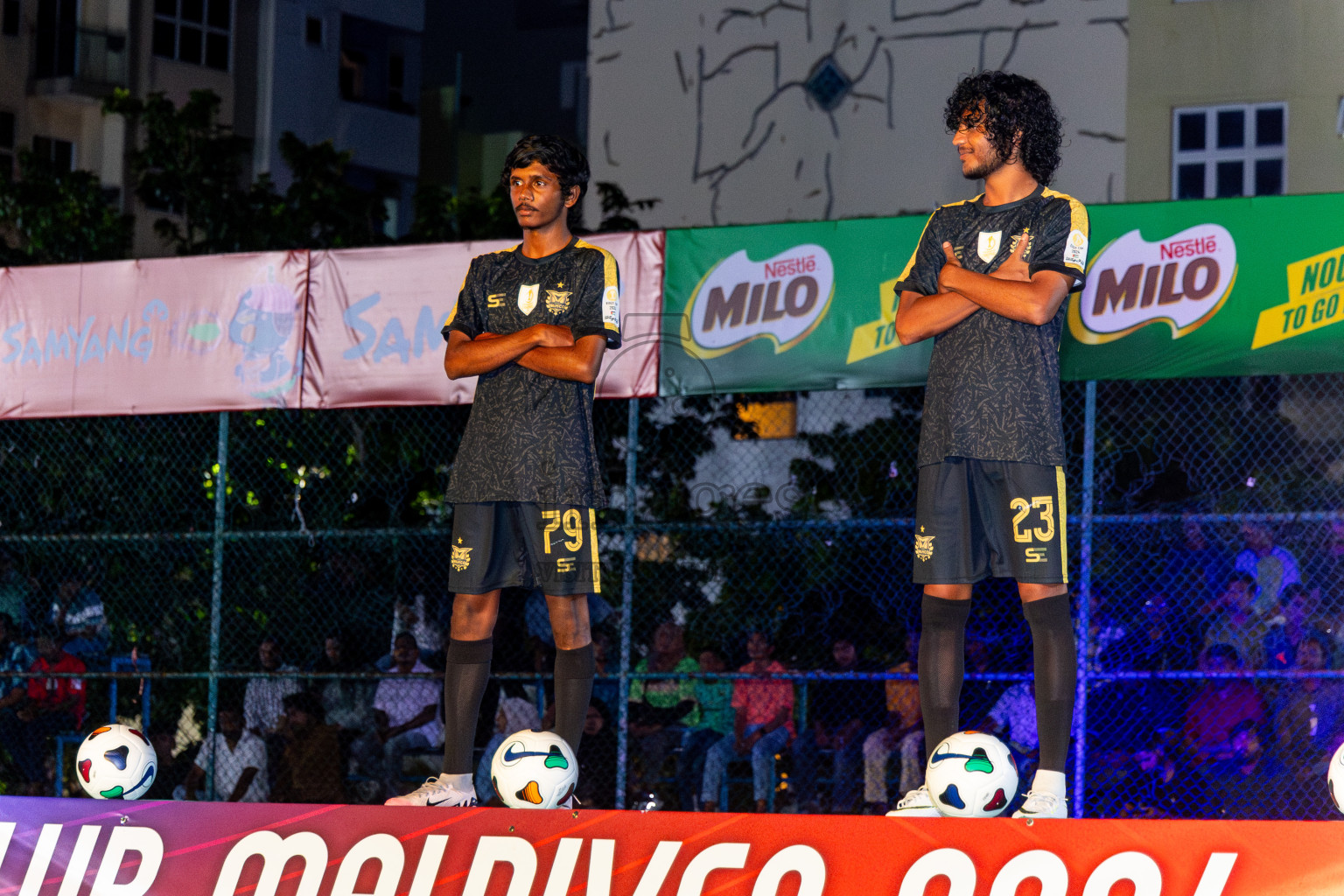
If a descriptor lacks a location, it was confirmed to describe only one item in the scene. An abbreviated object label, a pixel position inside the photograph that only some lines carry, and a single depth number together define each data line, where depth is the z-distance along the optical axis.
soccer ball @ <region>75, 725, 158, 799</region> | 8.88
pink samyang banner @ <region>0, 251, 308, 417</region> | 14.49
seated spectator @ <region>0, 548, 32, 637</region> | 16.64
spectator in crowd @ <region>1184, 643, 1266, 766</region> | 13.39
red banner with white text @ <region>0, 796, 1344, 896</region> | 6.45
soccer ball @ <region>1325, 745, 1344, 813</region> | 6.89
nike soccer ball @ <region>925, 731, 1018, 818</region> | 7.25
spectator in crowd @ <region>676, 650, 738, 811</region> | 14.99
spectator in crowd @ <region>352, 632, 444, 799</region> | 15.60
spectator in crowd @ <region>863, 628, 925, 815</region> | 14.17
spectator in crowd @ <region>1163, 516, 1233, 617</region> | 14.09
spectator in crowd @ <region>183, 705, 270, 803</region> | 15.73
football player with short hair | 9.30
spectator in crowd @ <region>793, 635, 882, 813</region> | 14.62
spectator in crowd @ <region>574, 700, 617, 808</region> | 15.01
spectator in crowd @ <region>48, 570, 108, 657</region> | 16.70
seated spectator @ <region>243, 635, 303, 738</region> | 16.14
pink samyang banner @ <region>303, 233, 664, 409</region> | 13.66
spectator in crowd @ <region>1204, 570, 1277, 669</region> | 13.46
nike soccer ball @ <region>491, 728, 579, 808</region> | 8.14
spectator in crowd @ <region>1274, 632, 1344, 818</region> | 12.95
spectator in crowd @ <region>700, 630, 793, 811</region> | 14.70
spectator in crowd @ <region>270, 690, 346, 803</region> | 15.67
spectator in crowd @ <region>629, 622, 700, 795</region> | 15.20
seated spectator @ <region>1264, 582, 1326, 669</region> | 13.30
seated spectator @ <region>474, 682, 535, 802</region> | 15.35
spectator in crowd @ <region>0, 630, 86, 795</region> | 16.22
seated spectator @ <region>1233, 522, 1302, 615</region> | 13.73
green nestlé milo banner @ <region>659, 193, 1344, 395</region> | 12.03
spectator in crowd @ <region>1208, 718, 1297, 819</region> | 13.08
